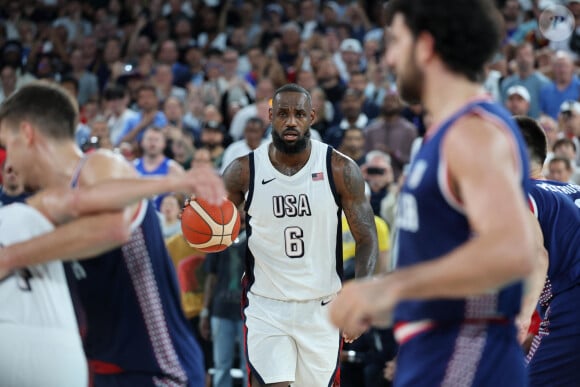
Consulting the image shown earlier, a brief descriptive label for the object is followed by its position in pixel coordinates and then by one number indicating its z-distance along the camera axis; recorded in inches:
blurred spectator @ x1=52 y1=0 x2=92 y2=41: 753.4
